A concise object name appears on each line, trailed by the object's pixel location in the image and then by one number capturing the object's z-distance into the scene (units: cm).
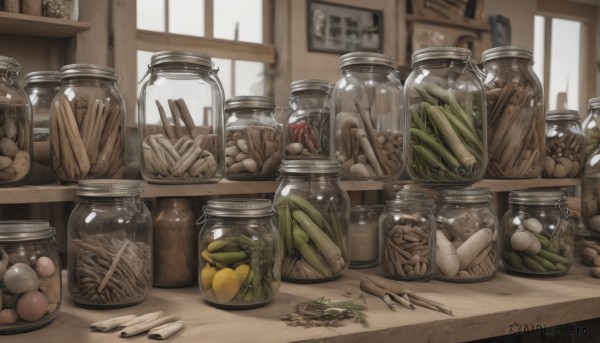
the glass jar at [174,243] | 130
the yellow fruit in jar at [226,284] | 113
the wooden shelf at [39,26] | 196
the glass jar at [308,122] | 153
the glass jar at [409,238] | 136
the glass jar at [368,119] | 151
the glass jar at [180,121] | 131
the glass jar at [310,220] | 134
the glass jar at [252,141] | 150
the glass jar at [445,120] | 141
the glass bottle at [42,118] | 134
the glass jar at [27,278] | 98
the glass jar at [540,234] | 144
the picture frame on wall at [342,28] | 312
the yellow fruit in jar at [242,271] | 114
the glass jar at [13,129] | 118
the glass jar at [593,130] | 179
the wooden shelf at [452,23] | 346
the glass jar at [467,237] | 138
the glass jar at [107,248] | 114
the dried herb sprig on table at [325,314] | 107
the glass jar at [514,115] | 154
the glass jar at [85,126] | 125
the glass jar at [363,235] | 153
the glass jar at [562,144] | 173
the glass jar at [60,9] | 202
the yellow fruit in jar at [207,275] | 117
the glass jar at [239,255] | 114
